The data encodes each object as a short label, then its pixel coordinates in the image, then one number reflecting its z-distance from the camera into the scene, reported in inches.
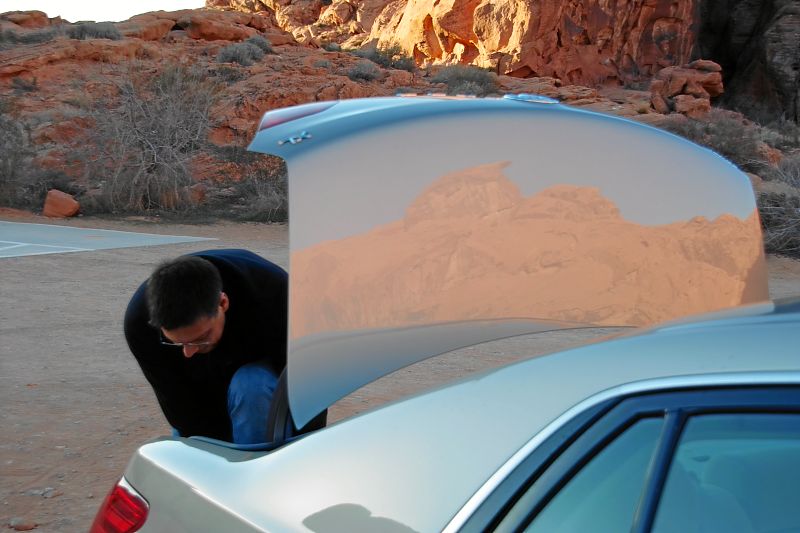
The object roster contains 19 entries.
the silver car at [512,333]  52.2
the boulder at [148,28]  1342.3
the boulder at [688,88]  1189.1
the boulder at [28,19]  1512.1
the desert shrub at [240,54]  1188.5
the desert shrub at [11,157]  669.9
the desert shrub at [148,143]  677.9
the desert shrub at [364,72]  1154.0
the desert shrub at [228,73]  1074.7
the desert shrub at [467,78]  1217.6
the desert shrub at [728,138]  878.4
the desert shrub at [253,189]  666.2
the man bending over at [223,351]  113.3
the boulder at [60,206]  640.4
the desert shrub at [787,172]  592.7
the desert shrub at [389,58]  1373.0
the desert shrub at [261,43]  1282.0
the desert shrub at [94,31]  1320.1
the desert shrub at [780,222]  526.9
